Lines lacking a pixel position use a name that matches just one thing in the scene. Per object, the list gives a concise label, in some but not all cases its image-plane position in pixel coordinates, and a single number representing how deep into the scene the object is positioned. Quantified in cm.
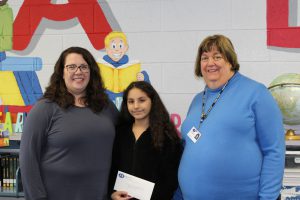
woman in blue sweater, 143
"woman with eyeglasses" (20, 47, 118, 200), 159
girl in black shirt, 169
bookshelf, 264
